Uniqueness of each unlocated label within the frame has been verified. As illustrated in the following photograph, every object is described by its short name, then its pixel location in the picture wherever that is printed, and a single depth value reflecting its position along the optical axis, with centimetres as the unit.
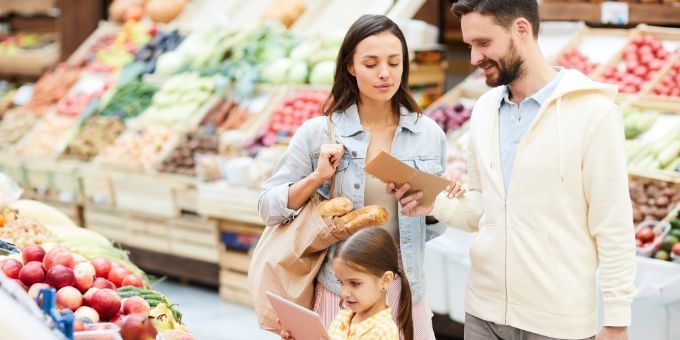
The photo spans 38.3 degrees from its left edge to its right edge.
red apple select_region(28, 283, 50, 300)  321
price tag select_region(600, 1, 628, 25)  663
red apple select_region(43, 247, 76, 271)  349
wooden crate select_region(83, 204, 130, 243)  766
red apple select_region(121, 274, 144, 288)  377
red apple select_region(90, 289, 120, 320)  322
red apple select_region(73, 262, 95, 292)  341
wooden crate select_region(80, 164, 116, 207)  759
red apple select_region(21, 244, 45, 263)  357
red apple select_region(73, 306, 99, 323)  312
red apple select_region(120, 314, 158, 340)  279
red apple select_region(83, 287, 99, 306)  327
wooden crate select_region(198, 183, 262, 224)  648
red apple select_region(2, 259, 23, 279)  340
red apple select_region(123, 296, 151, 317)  329
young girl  267
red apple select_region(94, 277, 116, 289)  352
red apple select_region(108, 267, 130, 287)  377
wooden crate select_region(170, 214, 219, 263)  690
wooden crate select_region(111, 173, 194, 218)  709
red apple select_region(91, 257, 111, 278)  377
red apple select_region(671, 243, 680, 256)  449
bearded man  265
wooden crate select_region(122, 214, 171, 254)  729
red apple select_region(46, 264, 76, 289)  331
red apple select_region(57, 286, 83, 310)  322
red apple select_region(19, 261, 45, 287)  339
